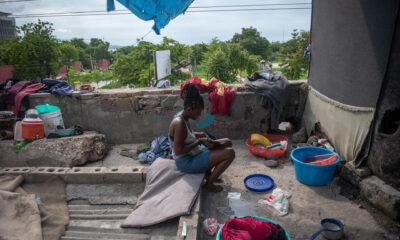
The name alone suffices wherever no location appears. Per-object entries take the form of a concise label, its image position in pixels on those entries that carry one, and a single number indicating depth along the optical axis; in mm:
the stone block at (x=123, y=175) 3758
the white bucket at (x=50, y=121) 5273
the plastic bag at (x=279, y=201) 3177
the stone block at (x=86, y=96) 5641
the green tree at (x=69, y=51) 30266
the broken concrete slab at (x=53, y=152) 4809
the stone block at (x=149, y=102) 5590
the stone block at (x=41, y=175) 3875
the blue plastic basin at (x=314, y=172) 3590
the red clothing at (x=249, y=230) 2273
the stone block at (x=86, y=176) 3832
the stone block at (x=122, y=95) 5590
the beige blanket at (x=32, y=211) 2718
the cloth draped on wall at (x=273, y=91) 5371
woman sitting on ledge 3146
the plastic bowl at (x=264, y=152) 4618
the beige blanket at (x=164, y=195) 2879
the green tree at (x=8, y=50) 15883
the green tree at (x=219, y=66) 15242
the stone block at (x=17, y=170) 3895
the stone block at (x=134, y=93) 5629
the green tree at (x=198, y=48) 31384
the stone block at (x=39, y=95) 5672
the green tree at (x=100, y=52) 62750
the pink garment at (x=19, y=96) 5578
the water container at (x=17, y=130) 5188
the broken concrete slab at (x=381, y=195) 2834
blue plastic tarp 3580
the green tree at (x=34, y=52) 15914
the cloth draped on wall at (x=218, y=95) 5352
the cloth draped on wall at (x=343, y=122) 3488
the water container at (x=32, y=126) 4961
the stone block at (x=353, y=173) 3395
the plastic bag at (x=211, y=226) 2779
